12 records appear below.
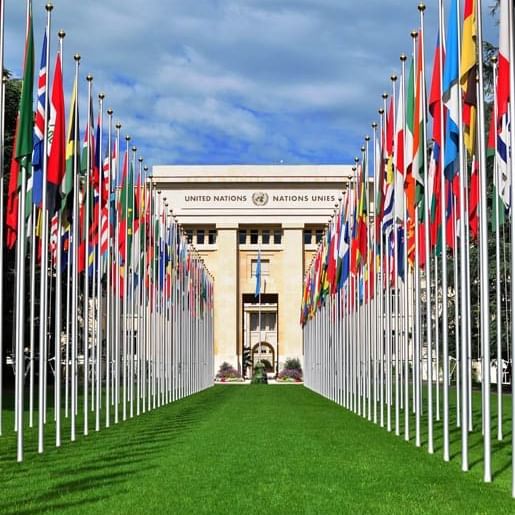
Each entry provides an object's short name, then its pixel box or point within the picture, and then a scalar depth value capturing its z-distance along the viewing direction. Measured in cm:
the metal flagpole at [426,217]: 1917
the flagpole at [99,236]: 2675
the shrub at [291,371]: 8625
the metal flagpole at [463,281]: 1642
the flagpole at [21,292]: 1720
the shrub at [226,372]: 8869
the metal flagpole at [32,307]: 2300
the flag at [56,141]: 1970
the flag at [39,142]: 1956
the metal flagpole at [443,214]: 1803
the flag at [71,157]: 2177
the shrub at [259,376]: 7956
